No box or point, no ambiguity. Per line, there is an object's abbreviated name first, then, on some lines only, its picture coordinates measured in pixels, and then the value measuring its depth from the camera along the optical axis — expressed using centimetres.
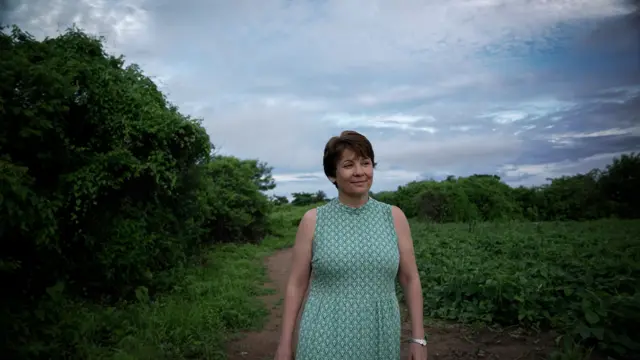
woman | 226
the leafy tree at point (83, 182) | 415
